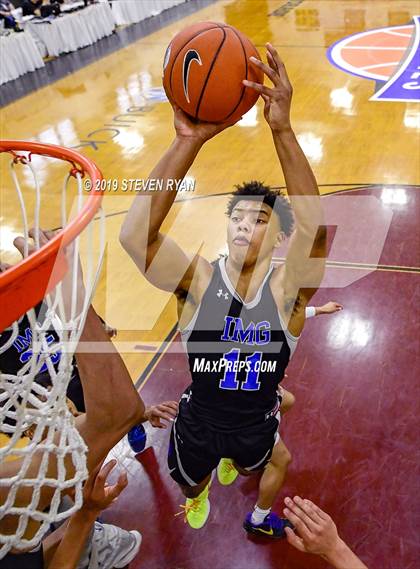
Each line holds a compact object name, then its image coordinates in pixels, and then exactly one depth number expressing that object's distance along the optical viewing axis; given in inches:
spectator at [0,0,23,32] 466.7
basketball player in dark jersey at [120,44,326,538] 93.4
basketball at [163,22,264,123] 85.1
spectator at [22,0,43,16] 498.3
